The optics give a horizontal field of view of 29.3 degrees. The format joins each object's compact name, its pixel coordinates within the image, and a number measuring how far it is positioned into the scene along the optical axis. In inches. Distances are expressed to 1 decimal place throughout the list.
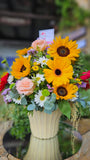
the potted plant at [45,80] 28.9
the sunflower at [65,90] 29.0
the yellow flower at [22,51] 35.7
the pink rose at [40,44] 32.9
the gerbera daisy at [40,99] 29.5
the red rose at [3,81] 32.0
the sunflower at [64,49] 30.7
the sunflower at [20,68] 30.2
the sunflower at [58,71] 28.6
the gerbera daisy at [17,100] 31.2
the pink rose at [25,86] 28.6
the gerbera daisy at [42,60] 30.9
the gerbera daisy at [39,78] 29.5
